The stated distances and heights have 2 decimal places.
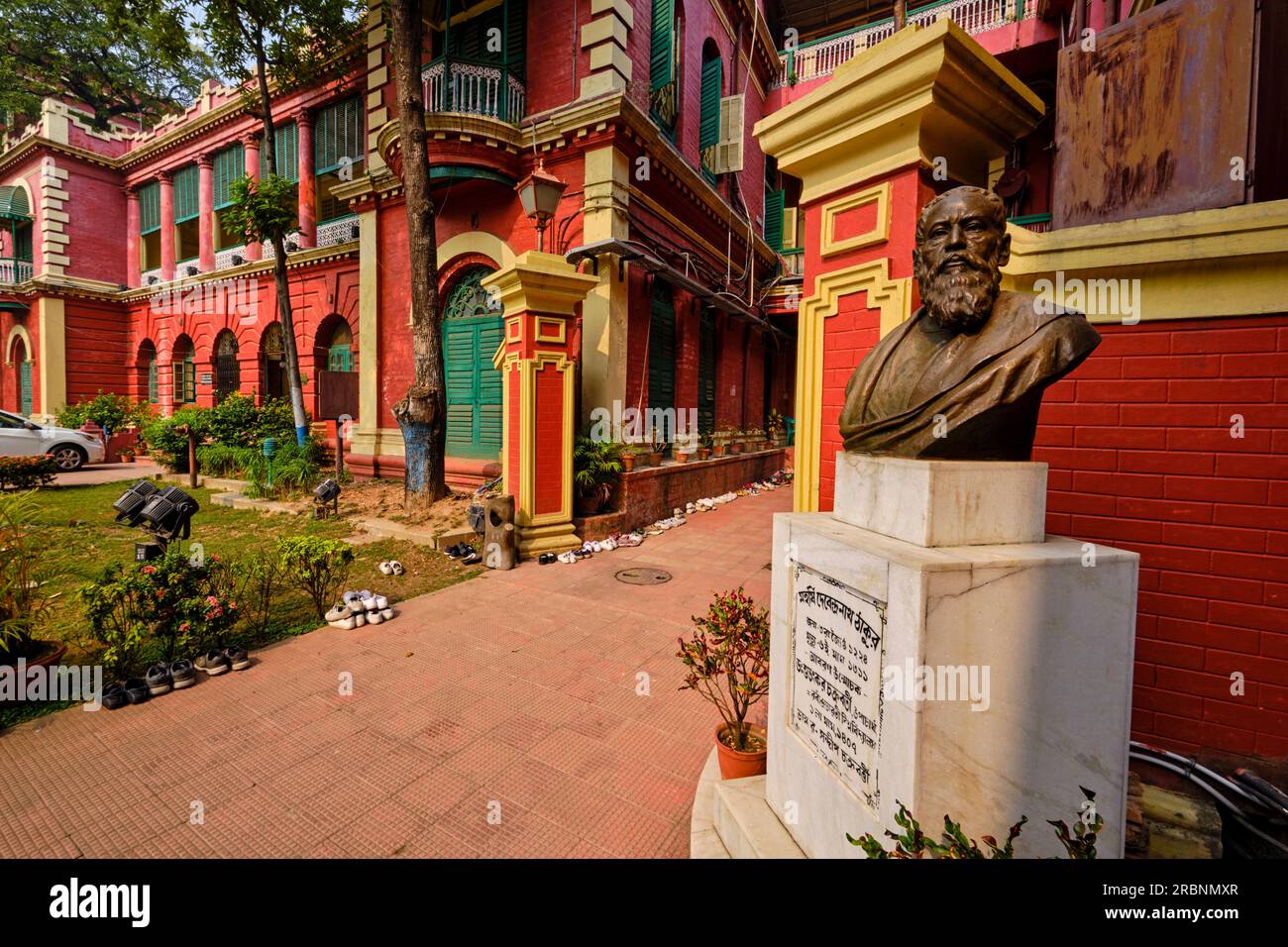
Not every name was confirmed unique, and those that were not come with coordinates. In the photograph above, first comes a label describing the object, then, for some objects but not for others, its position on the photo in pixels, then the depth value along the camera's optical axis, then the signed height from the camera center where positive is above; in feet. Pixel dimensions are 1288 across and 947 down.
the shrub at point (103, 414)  53.47 +1.72
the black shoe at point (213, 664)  12.89 -5.35
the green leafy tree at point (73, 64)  66.44 +47.00
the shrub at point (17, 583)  11.52 -3.30
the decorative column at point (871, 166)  10.41 +5.91
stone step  6.86 -4.95
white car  38.65 -0.88
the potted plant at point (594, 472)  25.59 -1.44
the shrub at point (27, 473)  33.24 -2.55
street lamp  22.94 +10.22
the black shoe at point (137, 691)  11.60 -5.42
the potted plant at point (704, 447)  36.42 -0.29
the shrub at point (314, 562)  16.03 -3.66
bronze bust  6.48 +1.15
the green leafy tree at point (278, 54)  38.42 +28.07
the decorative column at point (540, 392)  22.97 +2.01
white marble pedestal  5.47 -2.26
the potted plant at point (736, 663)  8.46 -3.53
